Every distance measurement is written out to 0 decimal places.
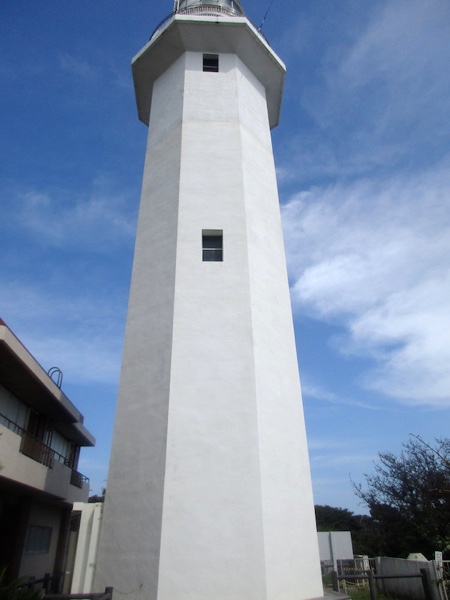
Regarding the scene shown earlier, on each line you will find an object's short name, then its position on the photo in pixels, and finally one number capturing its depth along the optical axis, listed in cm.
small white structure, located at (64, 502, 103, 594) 904
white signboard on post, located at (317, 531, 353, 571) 1062
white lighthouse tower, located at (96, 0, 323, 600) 786
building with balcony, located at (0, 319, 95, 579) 1252
